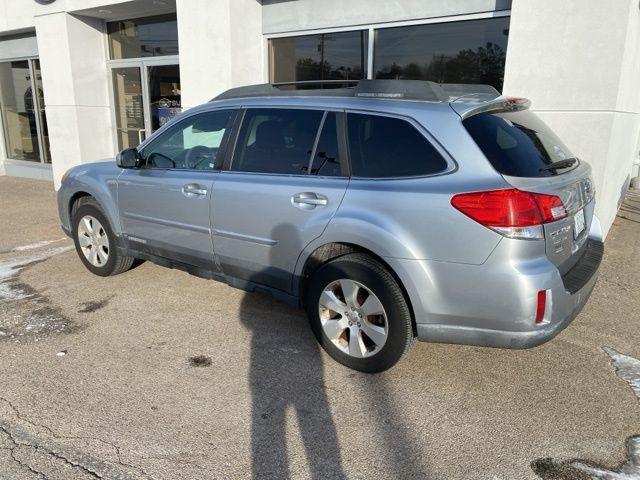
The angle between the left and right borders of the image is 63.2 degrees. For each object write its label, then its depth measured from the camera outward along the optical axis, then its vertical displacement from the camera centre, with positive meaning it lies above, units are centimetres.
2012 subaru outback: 283 -66
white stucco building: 538 +63
